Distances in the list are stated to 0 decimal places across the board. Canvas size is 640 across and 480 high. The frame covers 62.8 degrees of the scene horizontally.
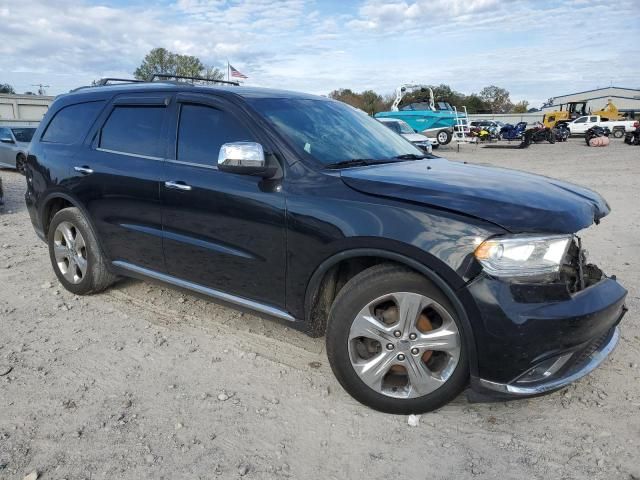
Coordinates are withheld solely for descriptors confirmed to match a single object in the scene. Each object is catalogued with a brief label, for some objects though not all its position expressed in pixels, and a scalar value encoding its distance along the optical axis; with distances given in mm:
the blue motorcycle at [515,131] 32188
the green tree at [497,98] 90750
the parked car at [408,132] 17859
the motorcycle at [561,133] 35075
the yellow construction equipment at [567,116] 42188
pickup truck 39812
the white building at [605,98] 74312
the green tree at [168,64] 57219
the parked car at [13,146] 14344
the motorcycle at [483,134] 32438
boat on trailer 26042
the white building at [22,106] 44938
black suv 2580
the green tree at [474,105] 72938
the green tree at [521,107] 89300
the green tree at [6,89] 72631
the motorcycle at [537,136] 29641
